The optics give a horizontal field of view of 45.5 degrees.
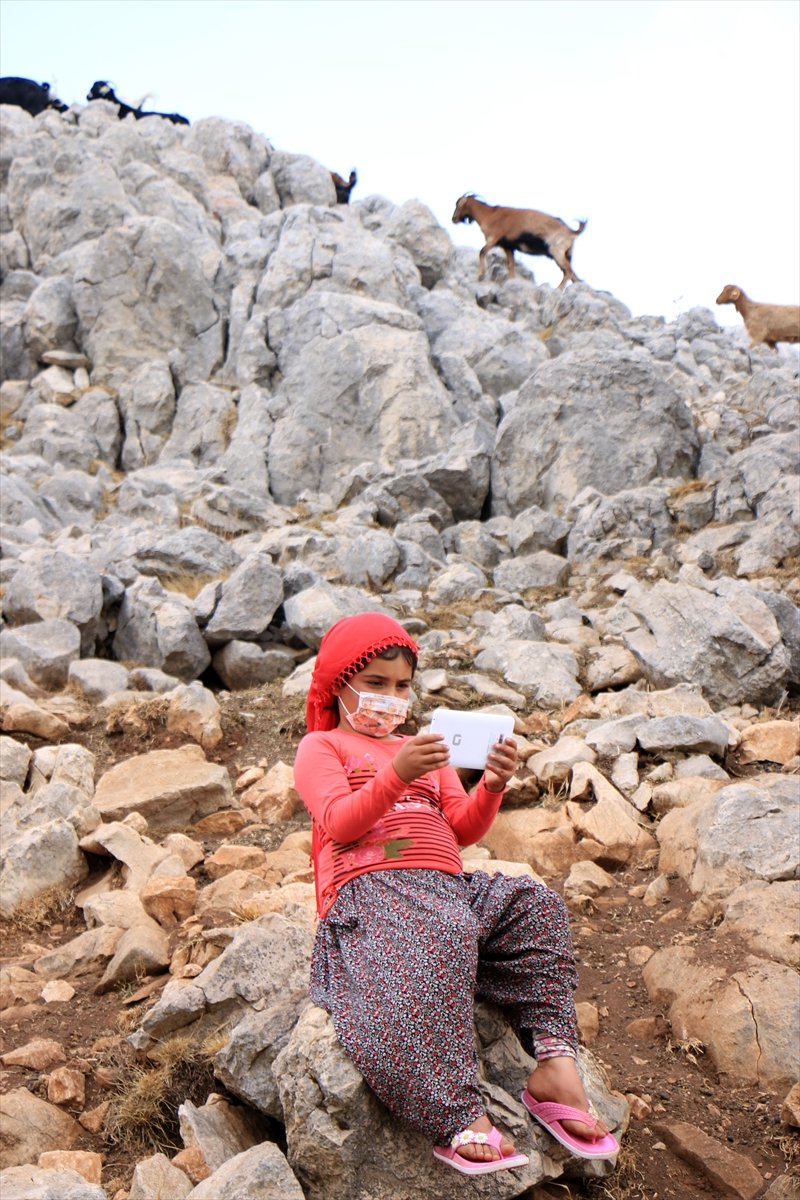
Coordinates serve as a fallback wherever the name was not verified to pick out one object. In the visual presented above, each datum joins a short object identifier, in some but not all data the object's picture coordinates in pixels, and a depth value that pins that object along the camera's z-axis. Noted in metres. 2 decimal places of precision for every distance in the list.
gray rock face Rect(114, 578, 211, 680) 9.77
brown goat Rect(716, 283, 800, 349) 18.11
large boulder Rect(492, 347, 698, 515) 13.88
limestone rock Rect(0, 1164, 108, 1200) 2.60
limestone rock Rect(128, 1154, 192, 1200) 2.87
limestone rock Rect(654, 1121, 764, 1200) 2.96
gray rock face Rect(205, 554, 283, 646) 10.04
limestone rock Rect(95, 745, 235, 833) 6.46
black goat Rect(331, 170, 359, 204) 32.03
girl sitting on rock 2.61
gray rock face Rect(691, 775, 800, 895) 4.66
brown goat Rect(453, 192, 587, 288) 23.38
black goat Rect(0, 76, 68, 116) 33.34
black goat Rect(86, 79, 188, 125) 33.03
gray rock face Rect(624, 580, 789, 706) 7.67
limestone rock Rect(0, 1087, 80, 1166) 3.35
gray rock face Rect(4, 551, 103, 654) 10.05
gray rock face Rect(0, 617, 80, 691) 9.18
